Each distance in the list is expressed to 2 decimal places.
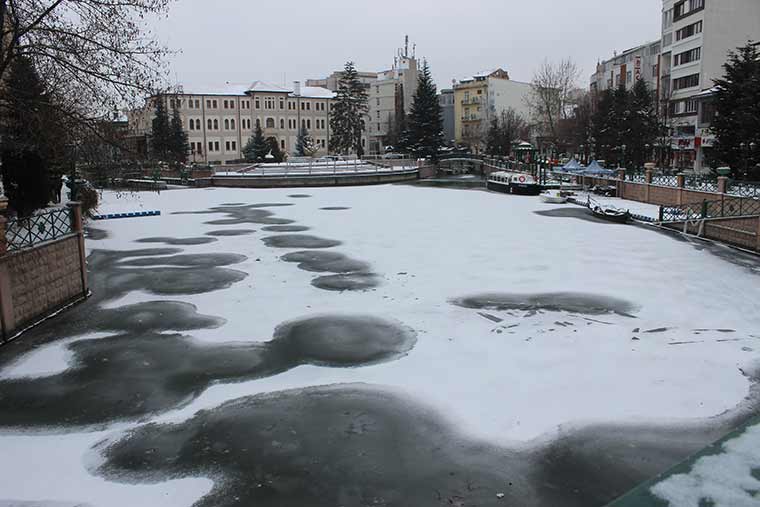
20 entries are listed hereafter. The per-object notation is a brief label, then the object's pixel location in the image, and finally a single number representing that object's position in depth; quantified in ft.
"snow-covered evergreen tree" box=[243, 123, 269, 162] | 248.32
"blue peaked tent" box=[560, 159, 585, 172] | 146.82
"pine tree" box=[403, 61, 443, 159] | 229.86
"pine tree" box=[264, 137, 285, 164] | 239.40
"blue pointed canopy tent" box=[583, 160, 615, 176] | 130.11
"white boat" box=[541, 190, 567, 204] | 120.57
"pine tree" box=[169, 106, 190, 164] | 229.86
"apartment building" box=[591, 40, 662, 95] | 238.68
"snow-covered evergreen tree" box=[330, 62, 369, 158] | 260.01
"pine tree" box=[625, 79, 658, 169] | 147.43
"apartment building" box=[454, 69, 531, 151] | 325.83
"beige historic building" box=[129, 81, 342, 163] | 298.56
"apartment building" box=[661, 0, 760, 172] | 165.89
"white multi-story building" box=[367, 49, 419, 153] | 350.64
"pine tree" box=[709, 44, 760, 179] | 95.66
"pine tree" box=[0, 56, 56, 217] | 43.91
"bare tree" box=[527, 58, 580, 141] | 223.51
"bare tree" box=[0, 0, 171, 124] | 43.70
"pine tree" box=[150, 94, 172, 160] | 215.31
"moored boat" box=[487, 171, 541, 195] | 137.49
